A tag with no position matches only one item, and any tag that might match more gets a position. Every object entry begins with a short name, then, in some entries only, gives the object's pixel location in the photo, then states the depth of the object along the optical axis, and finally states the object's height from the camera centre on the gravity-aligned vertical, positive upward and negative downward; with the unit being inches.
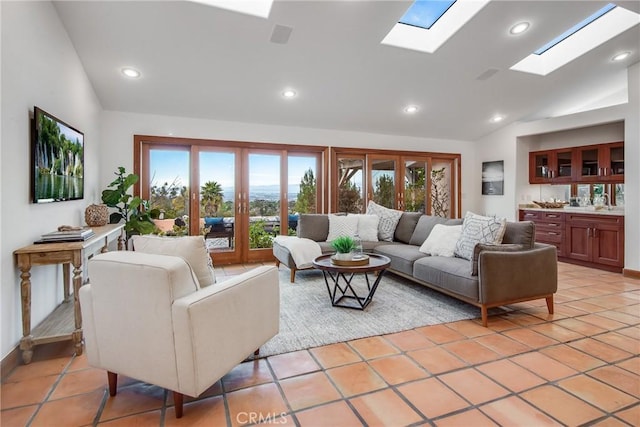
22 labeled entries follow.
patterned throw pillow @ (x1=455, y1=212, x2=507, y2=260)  122.6 -8.1
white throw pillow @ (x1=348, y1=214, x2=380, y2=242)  188.9 -8.7
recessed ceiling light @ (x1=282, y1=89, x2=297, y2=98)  177.4 +65.4
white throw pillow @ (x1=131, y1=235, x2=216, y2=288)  72.6 -7.8
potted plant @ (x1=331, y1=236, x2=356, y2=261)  126.1 -13.3
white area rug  100.0 -36.8
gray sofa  108.7 -21.7
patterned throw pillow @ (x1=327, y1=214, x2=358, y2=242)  188.1 -7.8
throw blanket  159.3 -18.4
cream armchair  60.2 -21.0
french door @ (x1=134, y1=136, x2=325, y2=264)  197.9 +14.9
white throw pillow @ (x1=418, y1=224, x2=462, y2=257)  140.5 -12.7
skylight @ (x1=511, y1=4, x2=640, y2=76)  150.6 +85.1
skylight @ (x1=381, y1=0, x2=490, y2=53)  137.5 +82.2
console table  83.7 -19.7
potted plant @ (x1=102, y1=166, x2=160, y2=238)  158.6 +2.2
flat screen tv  93.4 +18.3
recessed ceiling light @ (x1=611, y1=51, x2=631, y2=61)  166.6 +79.2
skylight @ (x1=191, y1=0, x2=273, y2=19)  118.0 +75.4
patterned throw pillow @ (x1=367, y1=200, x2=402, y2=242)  189.5 -6.4
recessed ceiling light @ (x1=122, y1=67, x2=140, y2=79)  147.6 +64.7
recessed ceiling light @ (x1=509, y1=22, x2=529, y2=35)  136.6 +77.3
